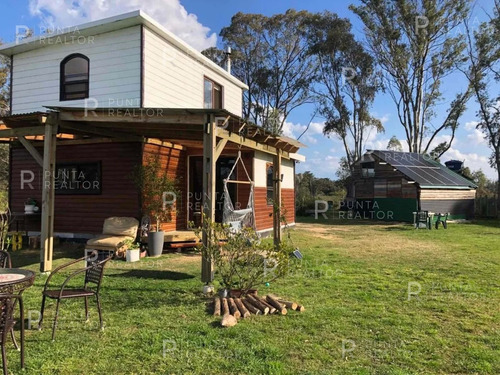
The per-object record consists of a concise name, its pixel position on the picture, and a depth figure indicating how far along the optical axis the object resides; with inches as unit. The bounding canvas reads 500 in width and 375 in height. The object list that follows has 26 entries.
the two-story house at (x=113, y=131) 346.9
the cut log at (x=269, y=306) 168.1
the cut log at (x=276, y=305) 166.7
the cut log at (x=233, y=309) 161.9
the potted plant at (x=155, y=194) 316.8
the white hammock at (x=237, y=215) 295.7
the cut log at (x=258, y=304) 167.2
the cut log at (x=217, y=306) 165.6
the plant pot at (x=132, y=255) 295.0
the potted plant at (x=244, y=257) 177.2
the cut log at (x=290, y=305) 171.9
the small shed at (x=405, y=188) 701.9
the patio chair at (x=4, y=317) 101.7
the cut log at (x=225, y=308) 162.6
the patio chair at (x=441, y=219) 588.3
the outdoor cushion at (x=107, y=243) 298.4
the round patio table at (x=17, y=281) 115.0
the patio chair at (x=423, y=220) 579.8
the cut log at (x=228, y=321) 150.5
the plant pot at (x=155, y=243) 314.5
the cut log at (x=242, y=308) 163.5
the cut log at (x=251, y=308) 167.8
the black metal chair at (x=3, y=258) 165.6
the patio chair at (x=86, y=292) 141.7
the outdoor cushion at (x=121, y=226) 318.0
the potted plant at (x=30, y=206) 387.2
